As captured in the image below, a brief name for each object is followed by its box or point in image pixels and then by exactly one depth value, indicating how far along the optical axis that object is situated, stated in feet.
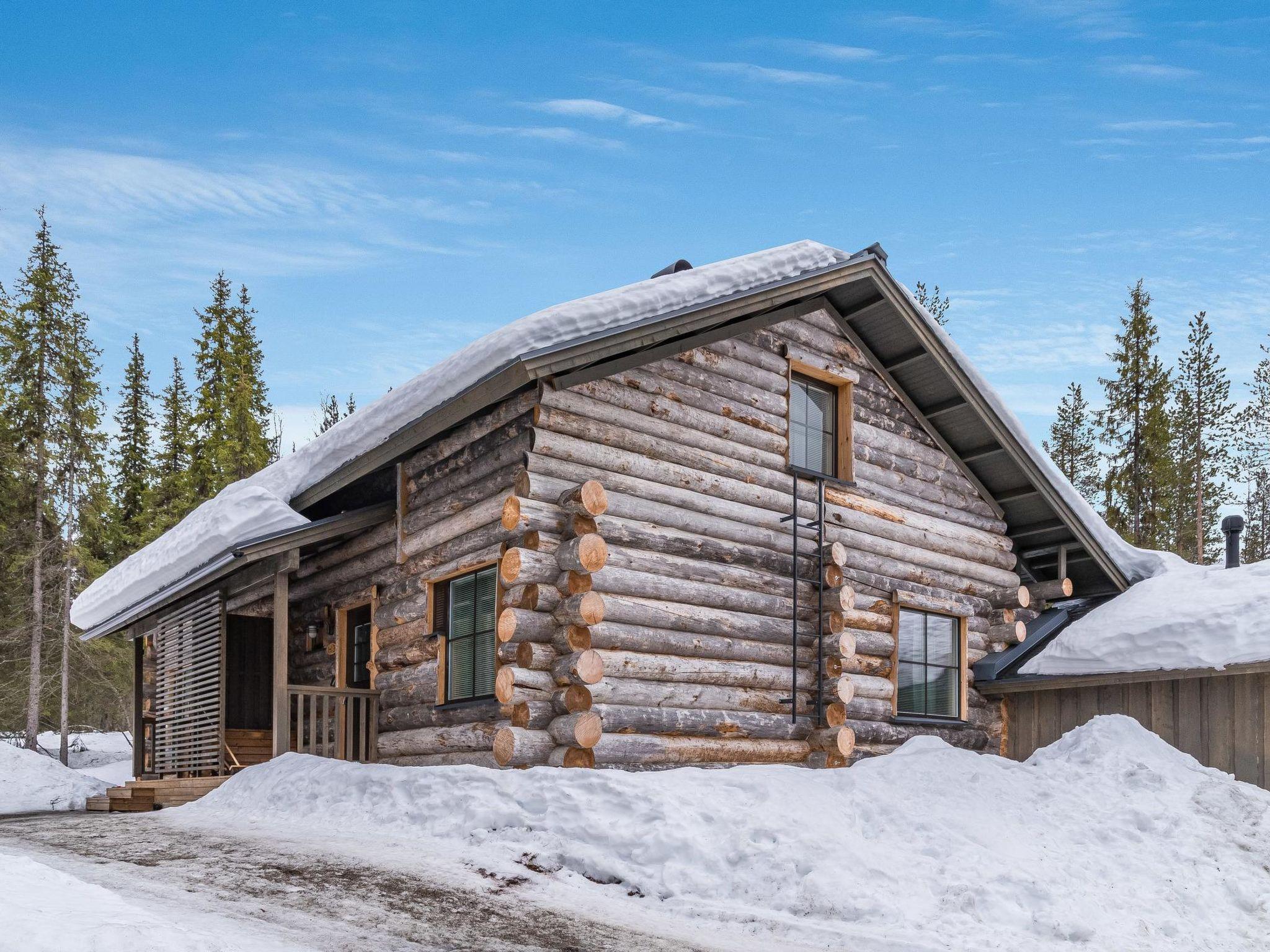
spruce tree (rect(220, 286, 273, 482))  107.55
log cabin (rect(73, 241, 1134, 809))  33.73
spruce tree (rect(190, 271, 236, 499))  107.45
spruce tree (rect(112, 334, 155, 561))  126.35
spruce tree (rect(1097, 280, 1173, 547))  103.19
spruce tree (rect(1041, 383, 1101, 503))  128.88
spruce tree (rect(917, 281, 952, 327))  107.86
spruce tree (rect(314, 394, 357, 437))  132.26
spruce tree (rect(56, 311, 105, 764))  93.45
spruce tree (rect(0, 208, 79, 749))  91.66
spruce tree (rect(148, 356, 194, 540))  108.27
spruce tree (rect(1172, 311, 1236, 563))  111.75
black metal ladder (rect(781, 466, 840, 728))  39.70
